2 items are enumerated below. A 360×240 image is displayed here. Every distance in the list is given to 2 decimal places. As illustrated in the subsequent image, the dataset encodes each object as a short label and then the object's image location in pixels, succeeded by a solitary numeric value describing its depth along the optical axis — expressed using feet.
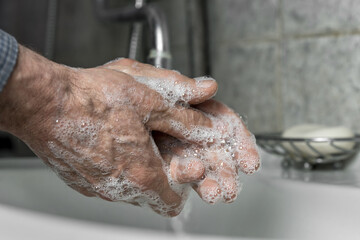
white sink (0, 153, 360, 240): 1.96
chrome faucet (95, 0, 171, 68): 2.32
